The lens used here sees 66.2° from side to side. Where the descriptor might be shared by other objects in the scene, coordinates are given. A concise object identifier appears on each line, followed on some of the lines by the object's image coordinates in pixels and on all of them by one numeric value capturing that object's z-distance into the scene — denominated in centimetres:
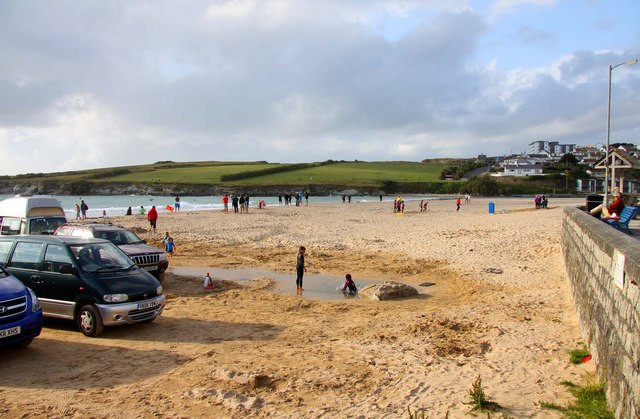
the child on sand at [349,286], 1416
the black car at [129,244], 1421
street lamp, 2305
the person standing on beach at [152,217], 3000
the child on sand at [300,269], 1443
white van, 1570
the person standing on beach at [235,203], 4836
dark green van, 919
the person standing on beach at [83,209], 4425
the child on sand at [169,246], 2083
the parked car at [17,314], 747
